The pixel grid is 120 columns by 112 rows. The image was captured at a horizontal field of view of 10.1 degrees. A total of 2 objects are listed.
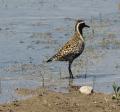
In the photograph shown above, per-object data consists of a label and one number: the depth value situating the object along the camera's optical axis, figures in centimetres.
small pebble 1041
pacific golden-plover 1307
